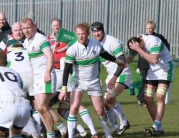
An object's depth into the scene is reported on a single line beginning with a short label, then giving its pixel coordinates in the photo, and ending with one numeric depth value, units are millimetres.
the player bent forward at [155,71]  23922
